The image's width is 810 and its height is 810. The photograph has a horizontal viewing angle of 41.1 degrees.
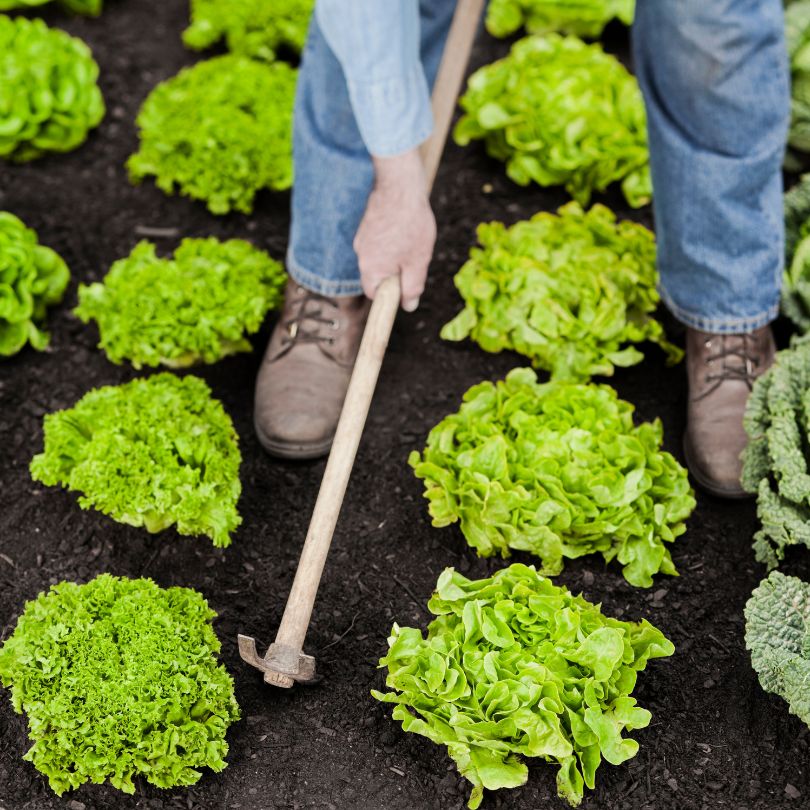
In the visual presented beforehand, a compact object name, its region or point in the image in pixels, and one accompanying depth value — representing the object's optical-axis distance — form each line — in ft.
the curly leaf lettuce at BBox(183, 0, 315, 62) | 14.11
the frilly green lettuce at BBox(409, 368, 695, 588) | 9.26
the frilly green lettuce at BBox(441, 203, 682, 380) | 10.94
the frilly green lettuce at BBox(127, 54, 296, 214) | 12.54
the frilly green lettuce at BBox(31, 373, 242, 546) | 9.48
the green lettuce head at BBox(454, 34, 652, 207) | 12.59
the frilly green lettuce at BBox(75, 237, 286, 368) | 10.85
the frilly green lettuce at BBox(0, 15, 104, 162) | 12.82
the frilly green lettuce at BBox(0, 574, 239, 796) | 8.14
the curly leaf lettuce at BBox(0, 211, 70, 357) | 11.03
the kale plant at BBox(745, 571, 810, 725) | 8.12
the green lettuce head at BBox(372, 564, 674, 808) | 7.94
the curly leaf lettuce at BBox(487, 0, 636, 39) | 14.30
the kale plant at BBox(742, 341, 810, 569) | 8.89
